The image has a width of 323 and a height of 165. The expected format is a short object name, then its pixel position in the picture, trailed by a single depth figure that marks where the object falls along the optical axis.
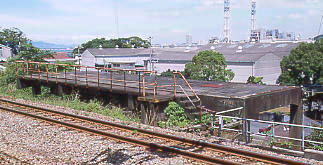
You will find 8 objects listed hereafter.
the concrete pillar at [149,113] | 11.83
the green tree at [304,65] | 38.58
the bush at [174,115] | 11.80
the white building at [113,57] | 62.81
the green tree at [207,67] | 34.97
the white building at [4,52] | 54.16
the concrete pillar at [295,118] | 16.28
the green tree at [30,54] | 28.02
